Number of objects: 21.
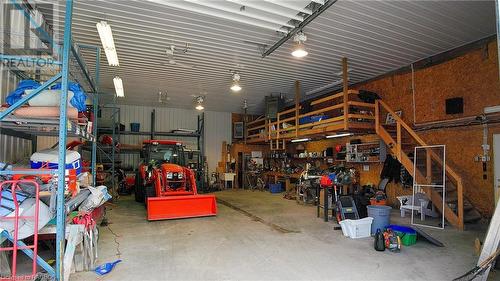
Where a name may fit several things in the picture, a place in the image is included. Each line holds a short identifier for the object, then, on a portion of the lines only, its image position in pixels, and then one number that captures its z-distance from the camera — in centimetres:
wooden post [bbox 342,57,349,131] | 715
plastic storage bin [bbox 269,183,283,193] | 1173
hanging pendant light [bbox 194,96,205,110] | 1092
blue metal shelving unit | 297
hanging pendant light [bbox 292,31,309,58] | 516
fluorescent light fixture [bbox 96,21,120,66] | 442
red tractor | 643
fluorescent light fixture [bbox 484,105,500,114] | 585
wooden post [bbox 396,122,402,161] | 692
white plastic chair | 652
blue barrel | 520
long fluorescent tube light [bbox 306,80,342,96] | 919
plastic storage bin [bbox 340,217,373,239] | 508
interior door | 581
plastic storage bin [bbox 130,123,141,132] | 1217
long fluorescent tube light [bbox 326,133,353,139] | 923
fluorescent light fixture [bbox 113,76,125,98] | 752
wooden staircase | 589
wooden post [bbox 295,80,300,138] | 919
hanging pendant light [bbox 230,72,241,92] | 778
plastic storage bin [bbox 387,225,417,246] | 469
